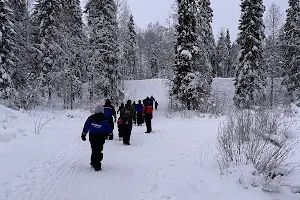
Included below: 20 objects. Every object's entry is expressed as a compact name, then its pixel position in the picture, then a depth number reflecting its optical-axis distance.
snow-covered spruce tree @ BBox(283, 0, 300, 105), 33.38
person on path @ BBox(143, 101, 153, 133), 14.38
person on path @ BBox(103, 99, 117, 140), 12.00
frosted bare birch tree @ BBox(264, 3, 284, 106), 38.91
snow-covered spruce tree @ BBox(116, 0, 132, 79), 29.77
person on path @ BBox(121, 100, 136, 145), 11.33
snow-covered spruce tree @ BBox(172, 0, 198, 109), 24.42
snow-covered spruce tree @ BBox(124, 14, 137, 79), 58.03
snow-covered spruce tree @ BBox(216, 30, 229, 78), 69.38
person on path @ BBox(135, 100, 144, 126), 18.78
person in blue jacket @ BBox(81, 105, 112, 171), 7.66
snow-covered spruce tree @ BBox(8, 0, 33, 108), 23.87
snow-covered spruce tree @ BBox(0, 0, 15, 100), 21.61
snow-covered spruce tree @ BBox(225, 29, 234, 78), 72.75
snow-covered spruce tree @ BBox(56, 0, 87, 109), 28.42
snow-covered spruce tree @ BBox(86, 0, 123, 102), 27.69
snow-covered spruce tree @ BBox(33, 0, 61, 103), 30.48
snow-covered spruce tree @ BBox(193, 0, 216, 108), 24.71
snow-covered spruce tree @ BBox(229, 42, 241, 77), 75.91
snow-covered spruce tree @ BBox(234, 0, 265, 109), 28.56
